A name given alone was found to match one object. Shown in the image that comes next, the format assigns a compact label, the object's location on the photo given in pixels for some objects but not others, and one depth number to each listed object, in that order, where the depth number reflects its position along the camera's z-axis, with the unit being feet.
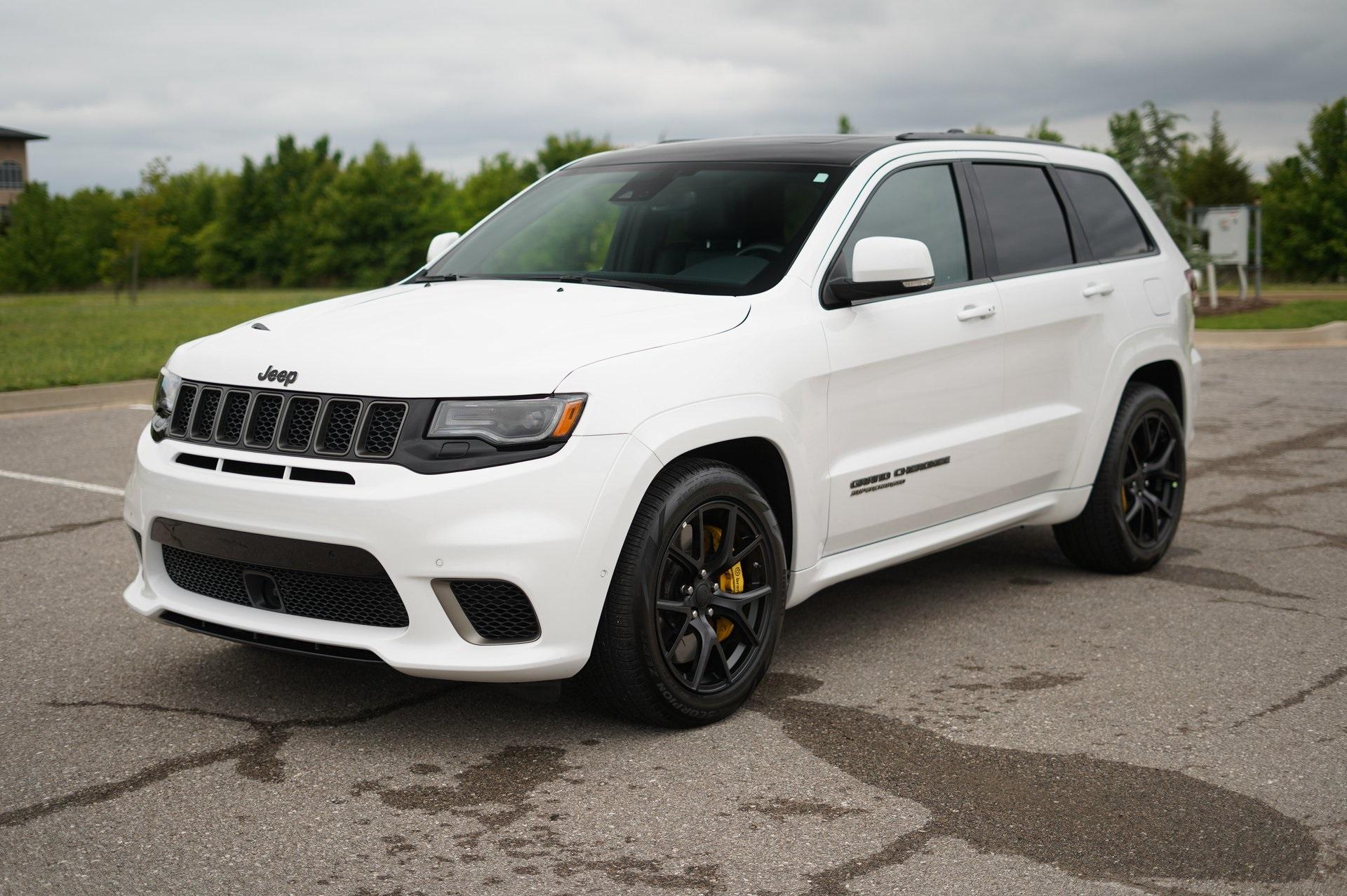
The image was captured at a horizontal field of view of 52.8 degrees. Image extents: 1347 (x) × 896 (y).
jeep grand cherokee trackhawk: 12.17
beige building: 302.25
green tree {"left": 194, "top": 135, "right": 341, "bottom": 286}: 252.01
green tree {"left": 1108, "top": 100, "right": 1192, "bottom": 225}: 75.46
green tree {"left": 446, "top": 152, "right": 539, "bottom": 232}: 265.75
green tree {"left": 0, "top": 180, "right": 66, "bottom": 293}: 244.63
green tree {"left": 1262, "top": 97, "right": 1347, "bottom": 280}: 118.32
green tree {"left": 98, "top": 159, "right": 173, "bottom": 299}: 190.70
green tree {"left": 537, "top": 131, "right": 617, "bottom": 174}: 222.07
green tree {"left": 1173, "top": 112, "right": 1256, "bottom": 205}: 128.47
